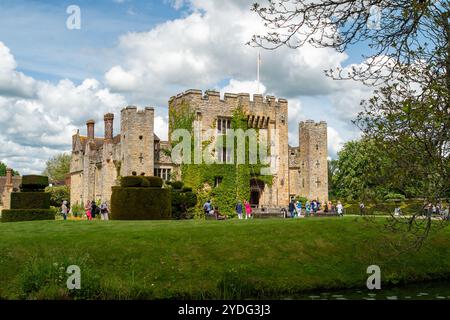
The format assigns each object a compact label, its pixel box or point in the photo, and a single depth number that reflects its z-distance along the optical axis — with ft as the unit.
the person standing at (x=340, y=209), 115.85
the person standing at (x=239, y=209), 108.99
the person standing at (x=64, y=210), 110.42
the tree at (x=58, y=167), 286.25
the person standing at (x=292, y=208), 118.52
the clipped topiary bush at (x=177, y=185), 101.09
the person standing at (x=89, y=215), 109.98
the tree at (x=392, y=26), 34.32
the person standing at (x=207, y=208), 108.99
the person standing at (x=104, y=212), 98.53
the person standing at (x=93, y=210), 113.97
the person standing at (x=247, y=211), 111.30
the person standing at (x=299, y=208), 123.35
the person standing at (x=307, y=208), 125.76
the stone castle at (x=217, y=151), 126.62
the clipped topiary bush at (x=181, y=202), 97.14
